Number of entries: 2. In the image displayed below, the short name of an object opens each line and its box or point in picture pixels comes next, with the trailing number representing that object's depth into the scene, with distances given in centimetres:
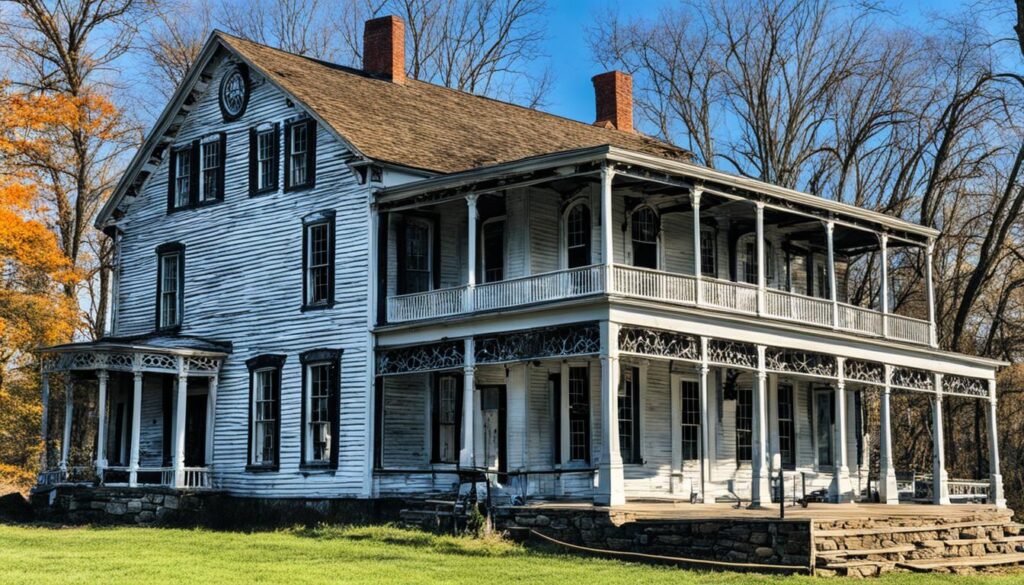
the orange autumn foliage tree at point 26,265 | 3431
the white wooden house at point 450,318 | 2497
